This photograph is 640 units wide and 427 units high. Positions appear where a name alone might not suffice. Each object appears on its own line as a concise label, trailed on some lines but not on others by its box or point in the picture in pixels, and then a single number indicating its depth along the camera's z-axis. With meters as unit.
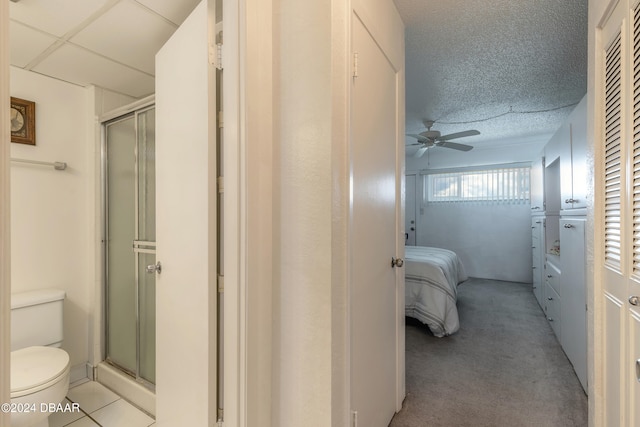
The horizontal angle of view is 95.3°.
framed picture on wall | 1.89
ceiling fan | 3.49
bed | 2.78
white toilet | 1.35
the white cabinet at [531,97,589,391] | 2.01
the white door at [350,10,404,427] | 1.25
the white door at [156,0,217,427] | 1.21
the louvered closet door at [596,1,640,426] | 0.95
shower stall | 1.91
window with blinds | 5.14
